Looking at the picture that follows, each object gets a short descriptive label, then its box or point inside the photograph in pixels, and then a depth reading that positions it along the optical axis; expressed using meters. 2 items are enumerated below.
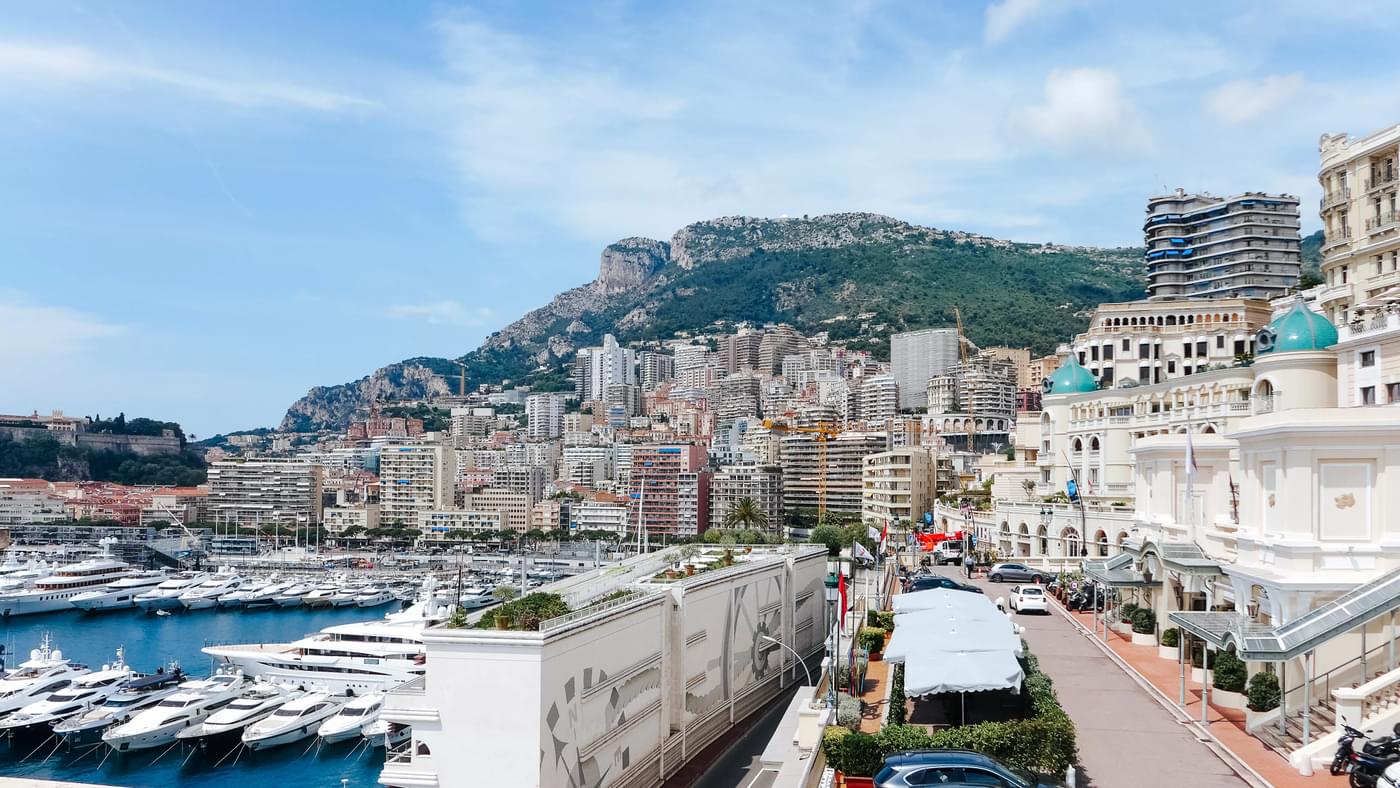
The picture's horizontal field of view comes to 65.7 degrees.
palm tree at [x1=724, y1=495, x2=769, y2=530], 101.56
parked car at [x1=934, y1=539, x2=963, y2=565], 51.19
